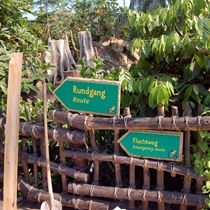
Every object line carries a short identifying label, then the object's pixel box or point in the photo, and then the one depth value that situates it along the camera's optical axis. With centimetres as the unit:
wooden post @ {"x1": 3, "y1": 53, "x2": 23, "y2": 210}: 130
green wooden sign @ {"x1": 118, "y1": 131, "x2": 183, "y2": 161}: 262
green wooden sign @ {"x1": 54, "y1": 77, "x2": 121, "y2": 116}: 274
